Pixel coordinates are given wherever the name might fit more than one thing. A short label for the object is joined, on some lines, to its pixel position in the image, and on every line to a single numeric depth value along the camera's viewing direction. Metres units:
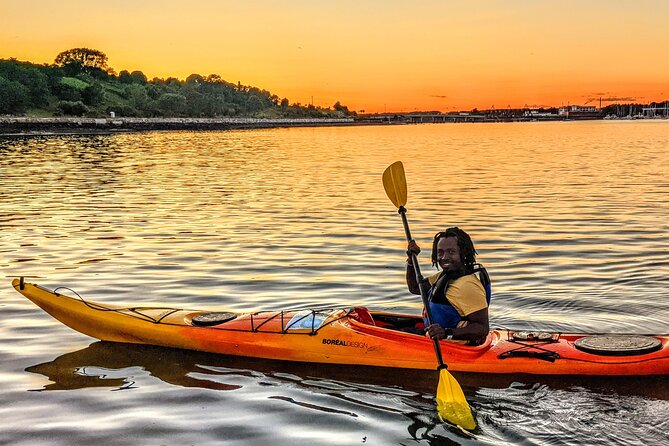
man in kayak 6.29
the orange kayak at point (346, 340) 6.46
